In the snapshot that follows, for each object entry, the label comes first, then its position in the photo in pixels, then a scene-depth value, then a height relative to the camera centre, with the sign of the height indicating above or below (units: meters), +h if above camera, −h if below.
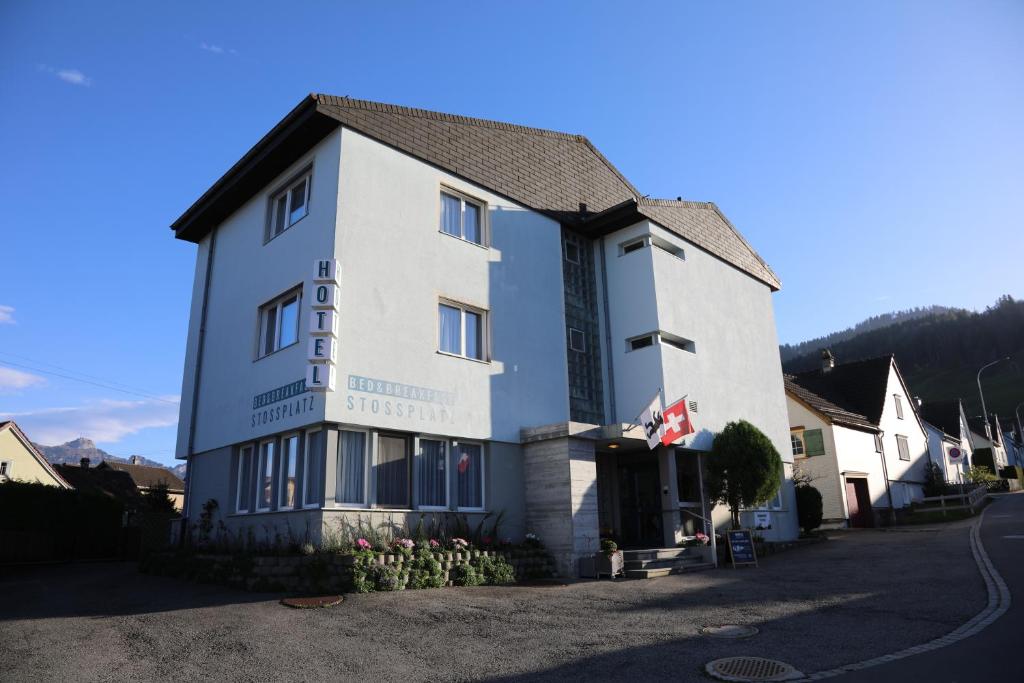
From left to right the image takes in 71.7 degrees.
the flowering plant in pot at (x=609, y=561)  15.39 -0.83
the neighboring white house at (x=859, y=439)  31.19 +3.64
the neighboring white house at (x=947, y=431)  48.08 +6.61
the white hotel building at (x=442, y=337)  14.82 +4.53
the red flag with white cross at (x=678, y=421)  18.02 +2.46
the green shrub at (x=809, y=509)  24.47 +0.28
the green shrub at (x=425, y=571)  13.23 -0.85
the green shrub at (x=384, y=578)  12.67 -0.90
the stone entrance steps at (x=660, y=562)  15.90 -0.96
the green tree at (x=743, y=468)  19.19 +1.34
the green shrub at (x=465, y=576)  13.92 -0.98
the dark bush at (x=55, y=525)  23.30 +0.28
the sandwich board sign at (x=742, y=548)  17.53 -0.71
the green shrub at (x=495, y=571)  14.35 -0.94
